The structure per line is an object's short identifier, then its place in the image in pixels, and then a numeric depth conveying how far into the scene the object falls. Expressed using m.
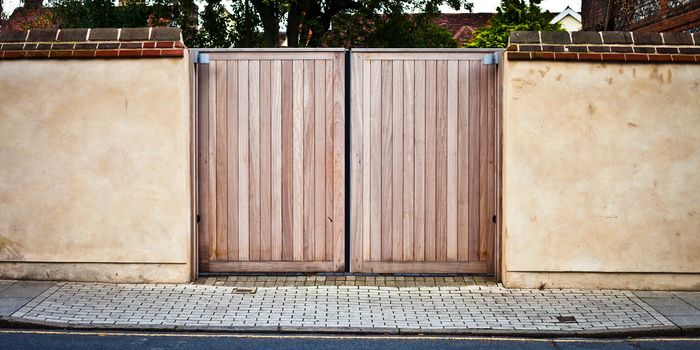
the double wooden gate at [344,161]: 8.29
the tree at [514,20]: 15.39
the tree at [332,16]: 20.09
